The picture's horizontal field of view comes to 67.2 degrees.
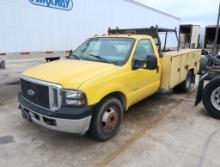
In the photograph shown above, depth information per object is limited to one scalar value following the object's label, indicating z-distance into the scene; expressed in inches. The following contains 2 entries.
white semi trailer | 179.9
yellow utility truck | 97.1
